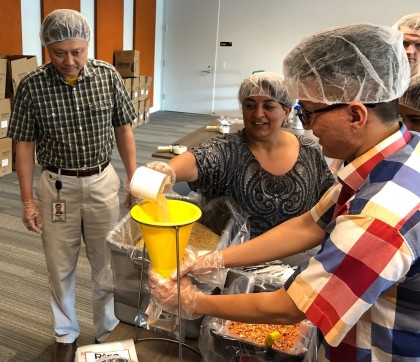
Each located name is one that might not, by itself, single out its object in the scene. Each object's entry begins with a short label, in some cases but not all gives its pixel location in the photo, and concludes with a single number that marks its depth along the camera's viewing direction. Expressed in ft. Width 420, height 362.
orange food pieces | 3.24
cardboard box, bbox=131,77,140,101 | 20.81
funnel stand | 2.86
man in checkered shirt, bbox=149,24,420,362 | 2.21
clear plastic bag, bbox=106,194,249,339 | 3.60
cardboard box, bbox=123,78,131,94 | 20.18
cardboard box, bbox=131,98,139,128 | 21.67
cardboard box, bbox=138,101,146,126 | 22.71
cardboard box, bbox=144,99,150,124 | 23.41
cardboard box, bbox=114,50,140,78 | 20.58
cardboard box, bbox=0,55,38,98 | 13.26
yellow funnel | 2.85
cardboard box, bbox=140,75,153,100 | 22.11
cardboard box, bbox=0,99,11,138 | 13.18
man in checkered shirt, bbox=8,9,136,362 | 5.76
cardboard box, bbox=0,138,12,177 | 13.79
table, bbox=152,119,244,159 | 9.88
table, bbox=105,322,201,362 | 3.51
